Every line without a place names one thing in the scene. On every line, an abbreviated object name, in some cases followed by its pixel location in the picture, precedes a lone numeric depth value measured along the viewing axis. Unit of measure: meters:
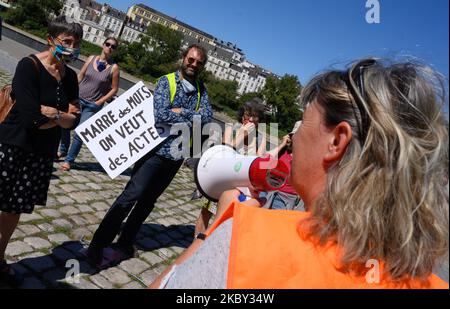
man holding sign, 4.06
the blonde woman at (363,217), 0.98
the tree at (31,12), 72.50
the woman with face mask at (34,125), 3.09
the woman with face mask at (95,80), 6.93
